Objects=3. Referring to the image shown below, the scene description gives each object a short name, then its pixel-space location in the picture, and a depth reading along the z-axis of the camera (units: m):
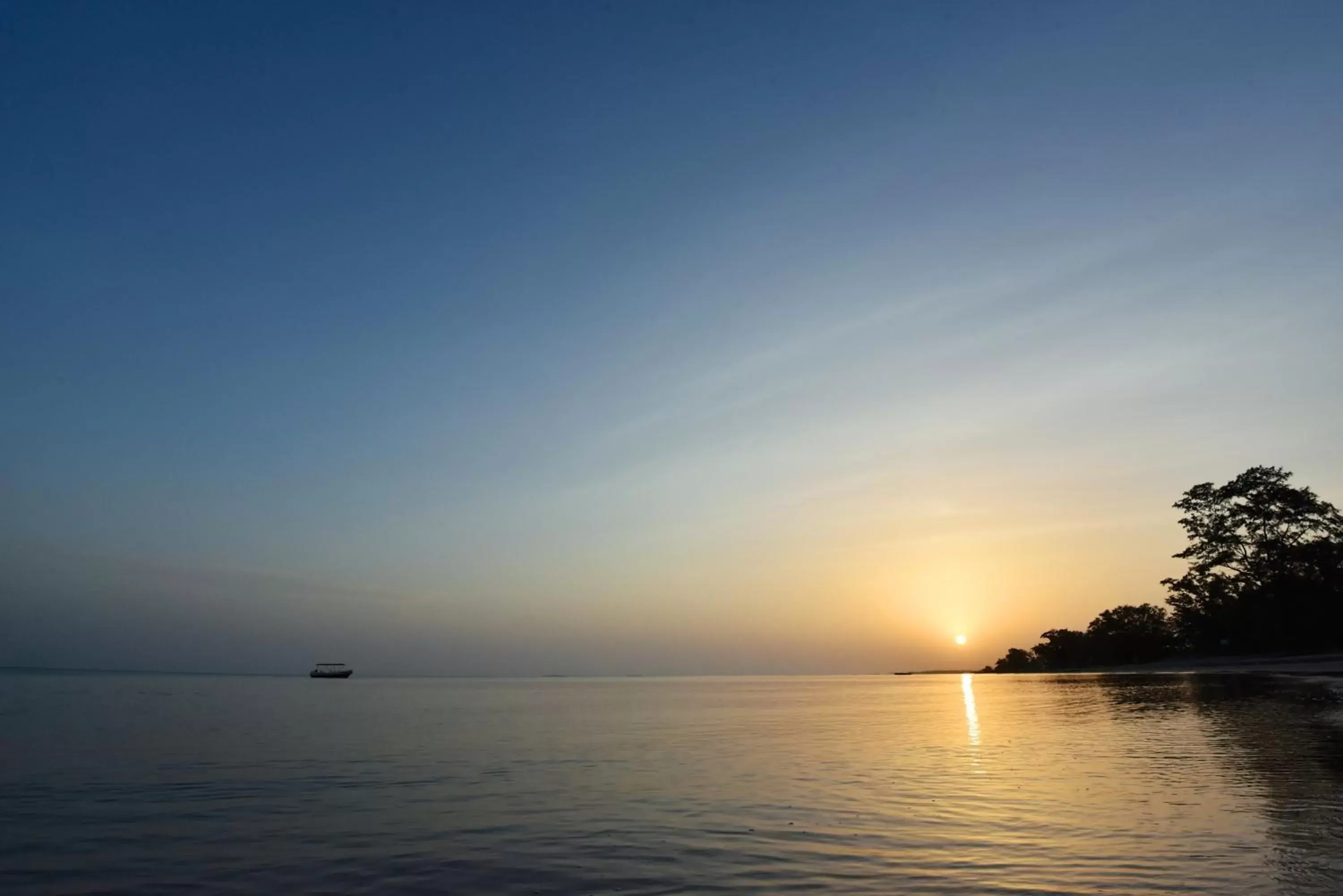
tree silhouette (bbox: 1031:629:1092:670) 168.88
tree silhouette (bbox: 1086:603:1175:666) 143.25
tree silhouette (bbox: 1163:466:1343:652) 92.31
